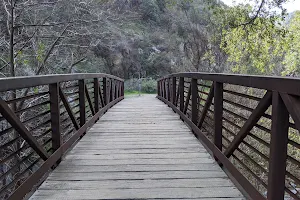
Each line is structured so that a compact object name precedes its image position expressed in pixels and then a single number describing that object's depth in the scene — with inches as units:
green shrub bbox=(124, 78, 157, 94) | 831.7
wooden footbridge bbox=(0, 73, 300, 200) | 68.3
